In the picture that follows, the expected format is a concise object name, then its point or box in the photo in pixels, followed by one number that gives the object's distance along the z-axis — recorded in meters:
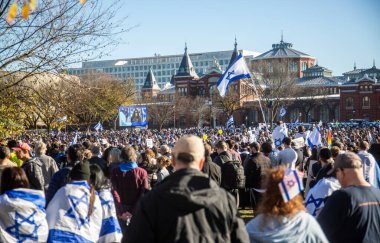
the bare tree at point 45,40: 12.54
